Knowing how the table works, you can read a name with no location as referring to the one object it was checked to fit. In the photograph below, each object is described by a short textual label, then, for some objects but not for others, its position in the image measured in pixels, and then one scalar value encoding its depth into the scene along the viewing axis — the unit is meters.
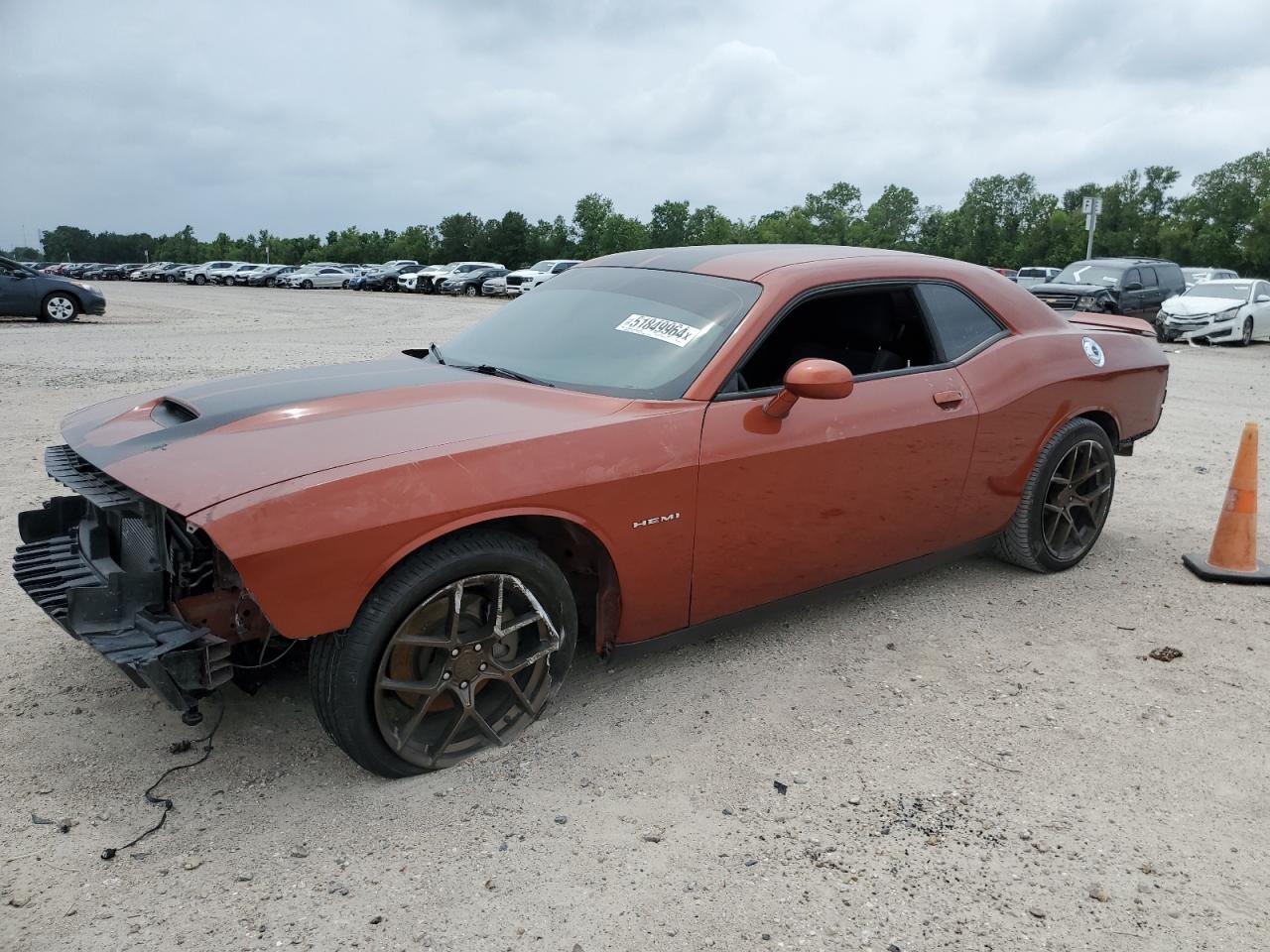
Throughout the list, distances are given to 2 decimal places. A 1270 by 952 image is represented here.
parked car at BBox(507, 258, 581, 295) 32.59
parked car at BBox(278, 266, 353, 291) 47.16
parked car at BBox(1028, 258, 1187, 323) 17.08
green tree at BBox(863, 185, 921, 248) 87.00
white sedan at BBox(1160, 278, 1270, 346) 17.09
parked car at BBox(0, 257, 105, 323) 17.64
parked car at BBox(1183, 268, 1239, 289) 28.82
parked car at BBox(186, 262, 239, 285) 53.63
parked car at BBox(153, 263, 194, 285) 59.38
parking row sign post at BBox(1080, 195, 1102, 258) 25.89
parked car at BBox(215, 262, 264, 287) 51.94
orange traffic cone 4.54
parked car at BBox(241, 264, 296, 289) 49.81
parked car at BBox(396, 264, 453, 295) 40.88
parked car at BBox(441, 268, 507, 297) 38.12
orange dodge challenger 2.51
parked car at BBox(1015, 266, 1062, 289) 35.94
